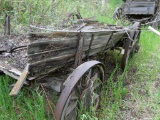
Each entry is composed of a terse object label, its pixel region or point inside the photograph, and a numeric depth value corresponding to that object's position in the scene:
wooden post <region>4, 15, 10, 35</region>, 2.45
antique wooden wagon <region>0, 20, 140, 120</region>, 1.31
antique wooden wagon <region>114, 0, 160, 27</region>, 6.14
